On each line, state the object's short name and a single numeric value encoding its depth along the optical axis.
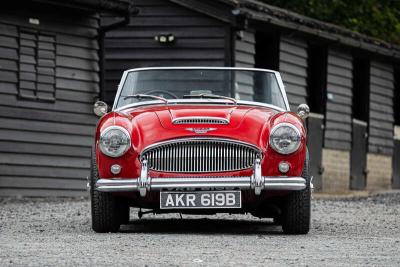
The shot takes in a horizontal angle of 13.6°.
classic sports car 13.20
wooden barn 26.09
